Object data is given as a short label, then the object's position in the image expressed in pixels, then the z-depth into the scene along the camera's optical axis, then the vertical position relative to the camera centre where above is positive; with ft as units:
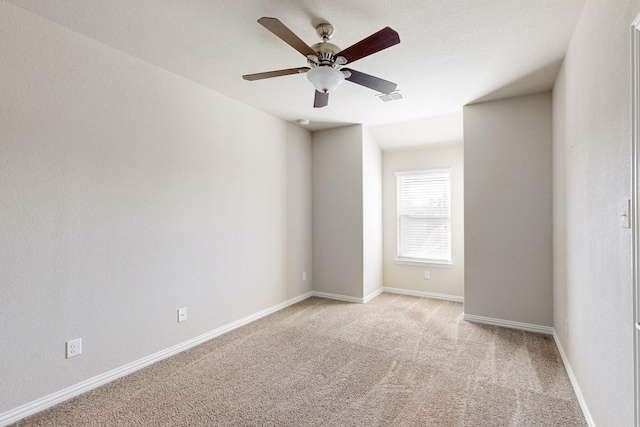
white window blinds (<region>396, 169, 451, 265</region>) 16.21 -0.31
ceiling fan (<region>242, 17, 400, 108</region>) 6.19 +3.33
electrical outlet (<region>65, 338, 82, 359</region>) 7.57 -3.16
